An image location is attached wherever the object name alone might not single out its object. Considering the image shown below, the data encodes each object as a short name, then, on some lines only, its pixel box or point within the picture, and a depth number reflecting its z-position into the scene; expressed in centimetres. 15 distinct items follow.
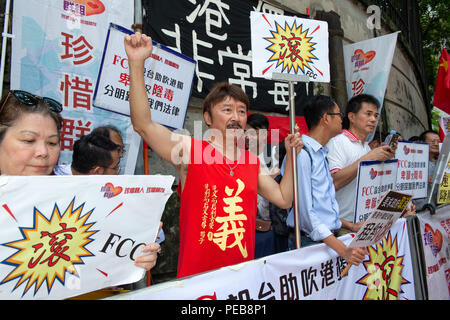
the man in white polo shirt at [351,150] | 263
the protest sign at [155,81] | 235
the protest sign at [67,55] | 275
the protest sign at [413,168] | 313
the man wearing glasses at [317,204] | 209
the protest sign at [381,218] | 196
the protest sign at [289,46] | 218
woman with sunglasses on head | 134
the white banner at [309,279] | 142
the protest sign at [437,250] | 293
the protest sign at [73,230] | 109
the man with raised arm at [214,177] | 179
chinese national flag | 533
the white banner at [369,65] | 551
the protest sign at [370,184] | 237
